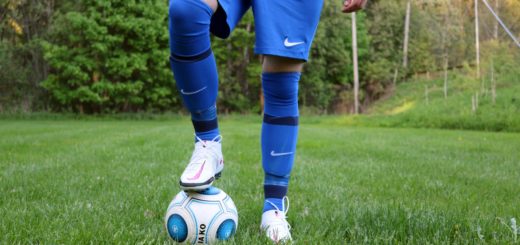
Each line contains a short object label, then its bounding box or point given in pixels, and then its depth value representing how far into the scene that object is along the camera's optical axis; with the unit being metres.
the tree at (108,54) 24.30
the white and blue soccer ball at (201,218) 1.81
